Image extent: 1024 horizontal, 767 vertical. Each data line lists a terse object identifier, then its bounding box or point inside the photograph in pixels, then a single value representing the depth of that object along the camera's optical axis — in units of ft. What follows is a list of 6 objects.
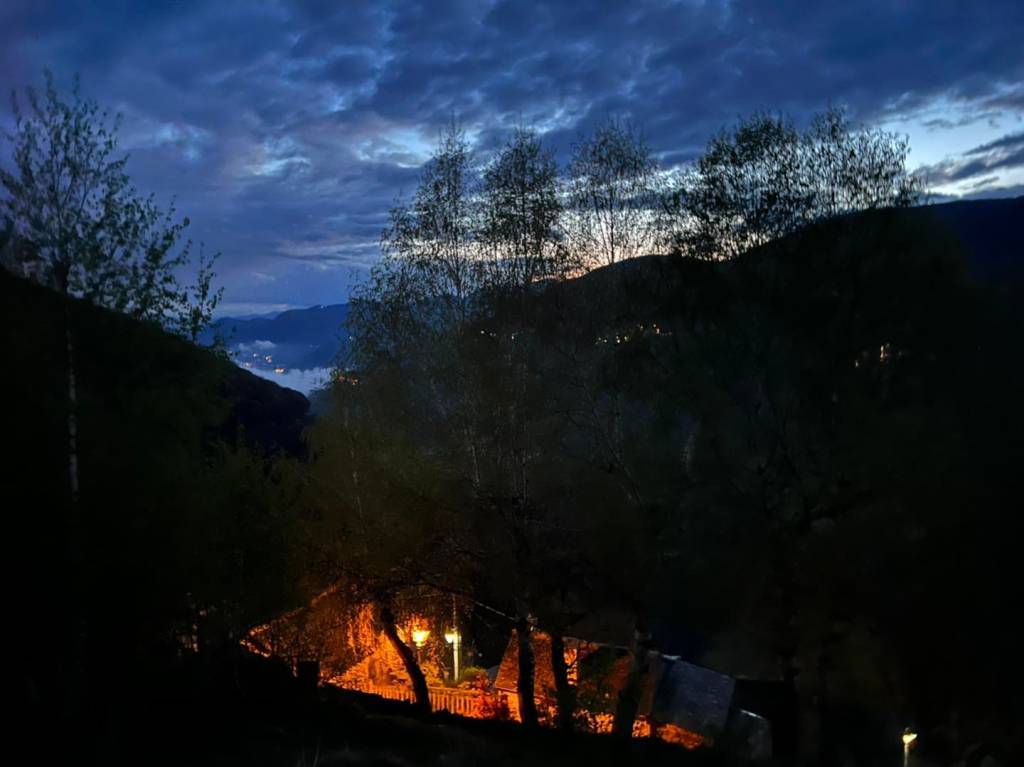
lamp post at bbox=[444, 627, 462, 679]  68.33
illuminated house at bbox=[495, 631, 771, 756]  54.44
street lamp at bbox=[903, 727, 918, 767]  54.03
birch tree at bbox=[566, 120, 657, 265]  59.11
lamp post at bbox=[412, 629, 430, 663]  64.03
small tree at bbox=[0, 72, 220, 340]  38.09
